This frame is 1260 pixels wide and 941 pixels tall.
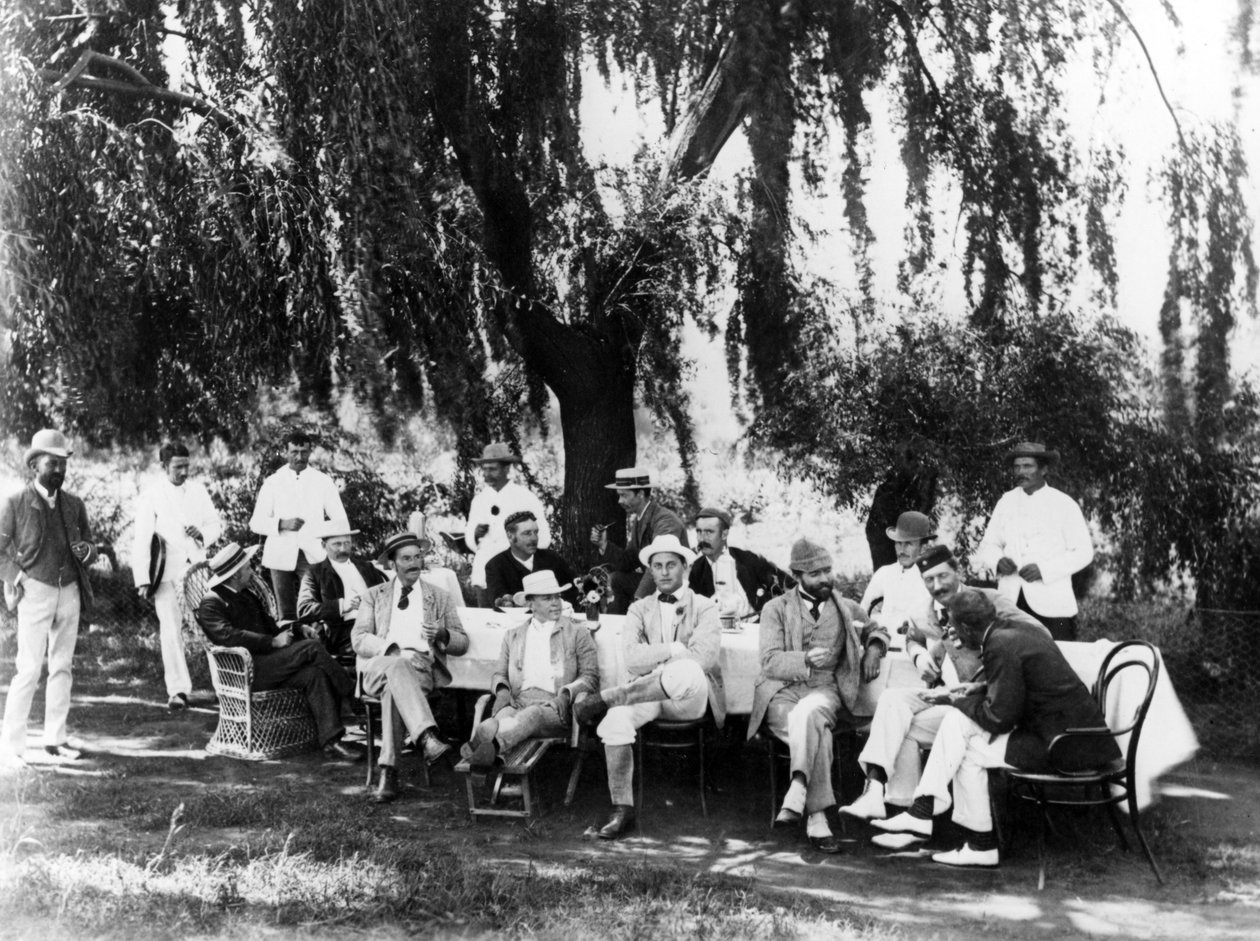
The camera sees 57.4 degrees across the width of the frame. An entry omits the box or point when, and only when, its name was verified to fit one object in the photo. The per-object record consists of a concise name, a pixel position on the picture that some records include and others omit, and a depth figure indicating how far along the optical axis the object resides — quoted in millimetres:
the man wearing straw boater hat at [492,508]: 7082
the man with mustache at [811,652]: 4695
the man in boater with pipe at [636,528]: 6312
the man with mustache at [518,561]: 6129
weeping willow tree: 7160
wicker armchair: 5691
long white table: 4500
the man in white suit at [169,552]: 6730
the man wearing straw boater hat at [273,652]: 5727
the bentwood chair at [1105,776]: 4035
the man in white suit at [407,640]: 5188
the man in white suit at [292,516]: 7117
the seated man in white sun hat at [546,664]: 4867
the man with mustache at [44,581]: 5496
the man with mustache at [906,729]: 4441
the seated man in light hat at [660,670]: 4637
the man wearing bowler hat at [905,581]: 5398
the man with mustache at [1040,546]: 5941
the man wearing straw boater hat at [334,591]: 6258
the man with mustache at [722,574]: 5637
